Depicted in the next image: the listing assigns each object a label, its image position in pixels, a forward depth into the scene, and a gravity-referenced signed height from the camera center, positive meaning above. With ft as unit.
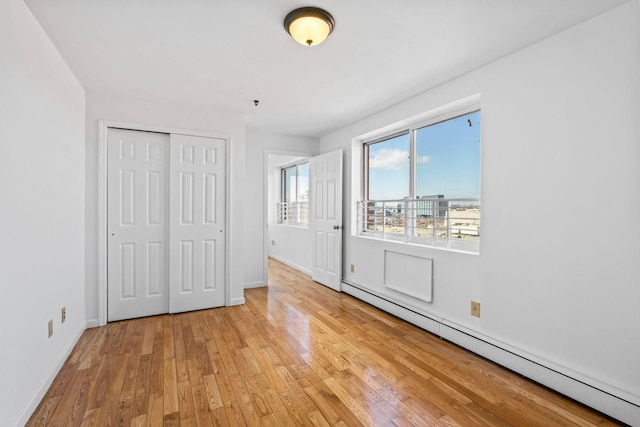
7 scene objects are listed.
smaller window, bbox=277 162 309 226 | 20.04 +1.11
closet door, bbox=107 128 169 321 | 10.45 -0.44
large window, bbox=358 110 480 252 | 9.12 +0.98
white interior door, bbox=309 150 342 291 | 14.05 -0.28
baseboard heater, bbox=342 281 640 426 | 5.62 -3.49
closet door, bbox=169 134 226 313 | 11.21 -0.45
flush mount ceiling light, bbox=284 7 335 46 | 5.75 +3.66
